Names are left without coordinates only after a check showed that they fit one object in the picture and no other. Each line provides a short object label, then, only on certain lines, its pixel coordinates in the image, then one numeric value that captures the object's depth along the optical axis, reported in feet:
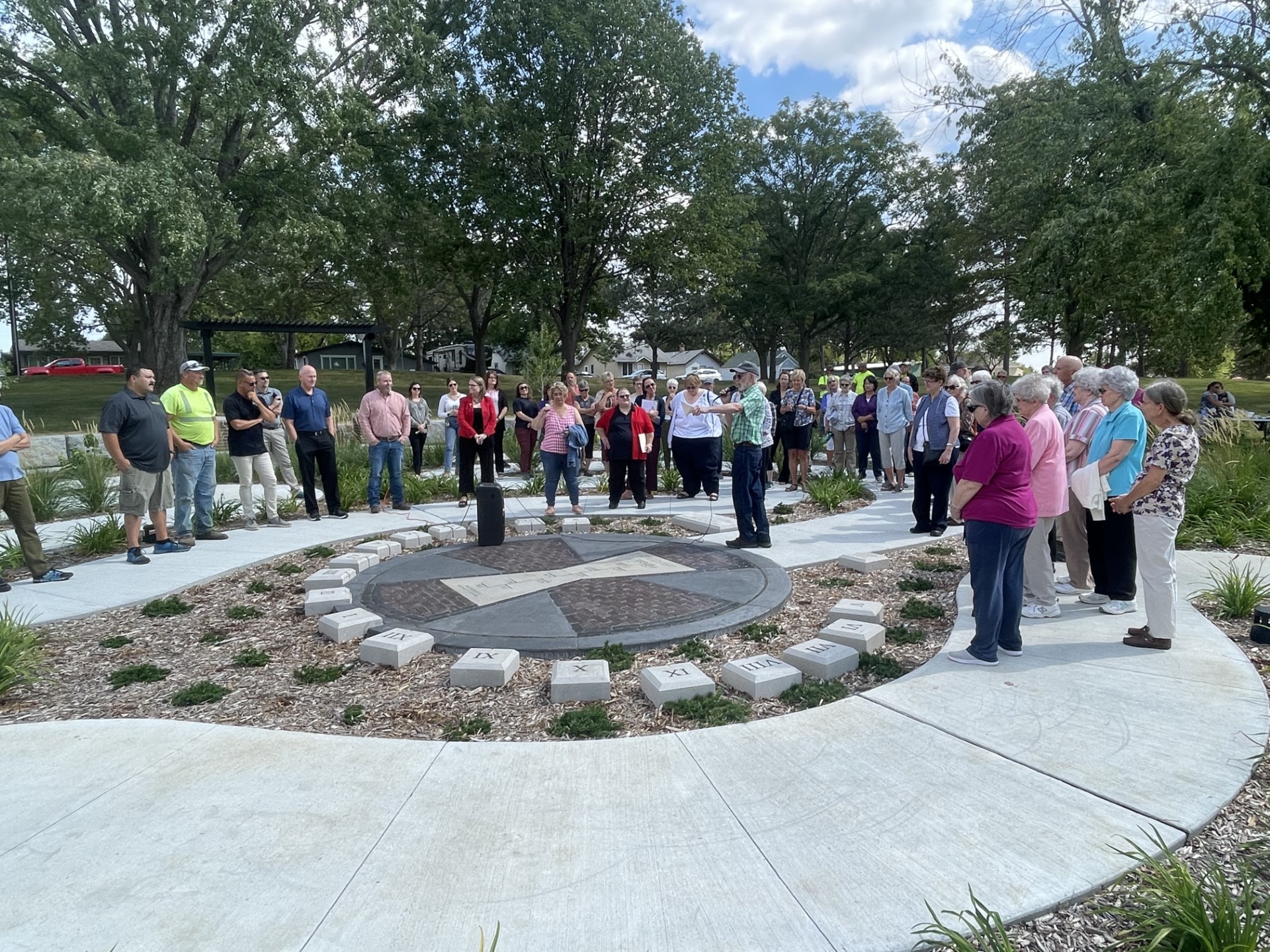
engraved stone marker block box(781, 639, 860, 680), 14.06
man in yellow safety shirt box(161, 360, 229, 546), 25.12
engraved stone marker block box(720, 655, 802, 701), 13.23
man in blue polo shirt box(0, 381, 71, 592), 20.57
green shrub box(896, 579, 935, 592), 19.97
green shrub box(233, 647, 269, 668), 15.19
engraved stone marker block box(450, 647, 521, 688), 13.85
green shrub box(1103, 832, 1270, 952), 6.88
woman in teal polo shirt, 16.01
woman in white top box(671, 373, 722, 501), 32.45
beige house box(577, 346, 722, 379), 269.85
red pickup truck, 181.68
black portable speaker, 24.53
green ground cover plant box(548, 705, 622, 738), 12.09
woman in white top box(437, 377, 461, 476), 41.45
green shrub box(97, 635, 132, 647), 16.33
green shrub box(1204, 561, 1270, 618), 16.69
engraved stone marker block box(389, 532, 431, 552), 25.12
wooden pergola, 54.85
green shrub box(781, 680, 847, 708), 13.03
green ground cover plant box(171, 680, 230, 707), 13.39
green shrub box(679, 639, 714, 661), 15.29
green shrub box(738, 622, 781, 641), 16.38
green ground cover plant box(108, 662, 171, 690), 14.37
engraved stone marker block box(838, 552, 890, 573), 21.68
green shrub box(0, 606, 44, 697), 13.88
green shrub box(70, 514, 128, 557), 24.82
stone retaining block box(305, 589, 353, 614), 18.16
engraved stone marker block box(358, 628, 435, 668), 14.79
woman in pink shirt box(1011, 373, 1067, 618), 15.61
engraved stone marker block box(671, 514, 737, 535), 27.40
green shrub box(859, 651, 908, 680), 14.30
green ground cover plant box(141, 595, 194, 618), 18.49
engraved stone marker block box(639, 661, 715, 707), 12.99
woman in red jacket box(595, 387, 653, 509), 31.50
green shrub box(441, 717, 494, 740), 12.07
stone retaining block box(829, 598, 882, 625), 16.51
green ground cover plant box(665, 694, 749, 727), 12.37
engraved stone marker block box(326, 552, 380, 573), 21.80
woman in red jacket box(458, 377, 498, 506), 32.73
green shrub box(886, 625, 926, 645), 16.14
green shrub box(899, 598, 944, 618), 17.71
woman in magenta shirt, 13.66
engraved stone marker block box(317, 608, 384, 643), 16.39
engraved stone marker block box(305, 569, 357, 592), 19.98
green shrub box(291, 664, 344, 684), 14.33
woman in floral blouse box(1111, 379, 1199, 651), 14.39
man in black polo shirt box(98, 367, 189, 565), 22.84
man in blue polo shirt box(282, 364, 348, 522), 29.04
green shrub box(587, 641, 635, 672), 14.67
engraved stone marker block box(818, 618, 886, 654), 15.20
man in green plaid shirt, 23.45
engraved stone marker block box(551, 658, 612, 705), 13.23
